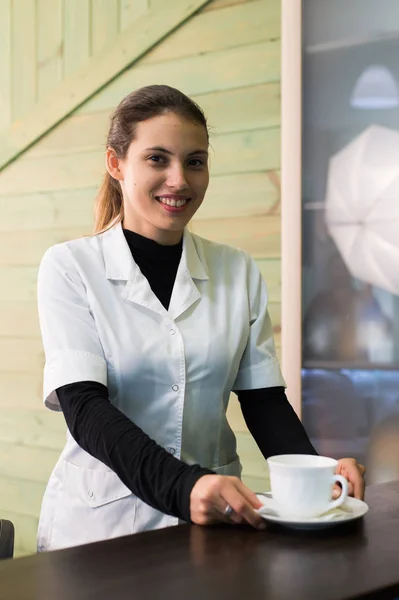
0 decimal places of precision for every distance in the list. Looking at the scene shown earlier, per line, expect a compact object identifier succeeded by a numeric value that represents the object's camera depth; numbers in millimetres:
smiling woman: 1581
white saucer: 1169
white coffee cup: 1182
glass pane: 2246
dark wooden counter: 923
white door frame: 2320
